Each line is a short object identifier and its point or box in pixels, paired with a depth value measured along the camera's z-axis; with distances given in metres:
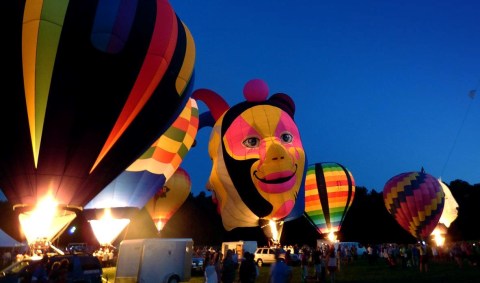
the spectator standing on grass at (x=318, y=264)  10.68
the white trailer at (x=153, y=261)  10.45
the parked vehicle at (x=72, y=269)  7.64
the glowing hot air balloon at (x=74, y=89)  9.25
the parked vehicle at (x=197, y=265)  15.70
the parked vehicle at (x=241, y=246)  18.22
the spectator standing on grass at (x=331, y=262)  9.85
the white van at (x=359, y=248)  29.12
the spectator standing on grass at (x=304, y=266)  11.10
